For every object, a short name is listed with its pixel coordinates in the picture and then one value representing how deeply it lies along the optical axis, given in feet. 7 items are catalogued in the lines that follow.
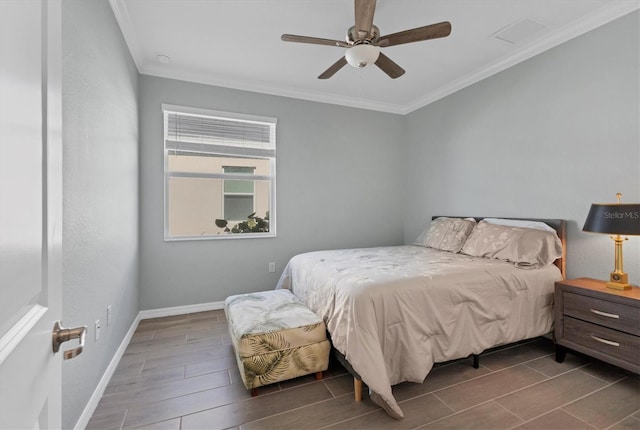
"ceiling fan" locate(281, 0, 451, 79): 6.50
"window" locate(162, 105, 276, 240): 11.21
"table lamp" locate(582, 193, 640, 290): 6.29
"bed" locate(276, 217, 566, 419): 5.88
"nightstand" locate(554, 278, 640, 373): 6.18
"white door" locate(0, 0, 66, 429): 1.53
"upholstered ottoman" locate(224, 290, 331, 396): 6.14
